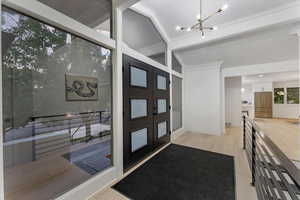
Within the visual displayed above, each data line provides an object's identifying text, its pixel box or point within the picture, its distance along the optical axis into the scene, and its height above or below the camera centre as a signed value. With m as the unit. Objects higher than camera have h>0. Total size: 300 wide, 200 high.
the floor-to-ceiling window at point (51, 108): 1.31 -0.10
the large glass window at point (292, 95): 8.49 +0.11
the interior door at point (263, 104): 8.95 -0.49
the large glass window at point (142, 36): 2.58 +1.45
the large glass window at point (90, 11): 1.59 +1.21
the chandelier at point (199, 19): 2.32 +1.41
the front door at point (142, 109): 2.39 -0.24
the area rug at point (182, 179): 1.78 -1.30
